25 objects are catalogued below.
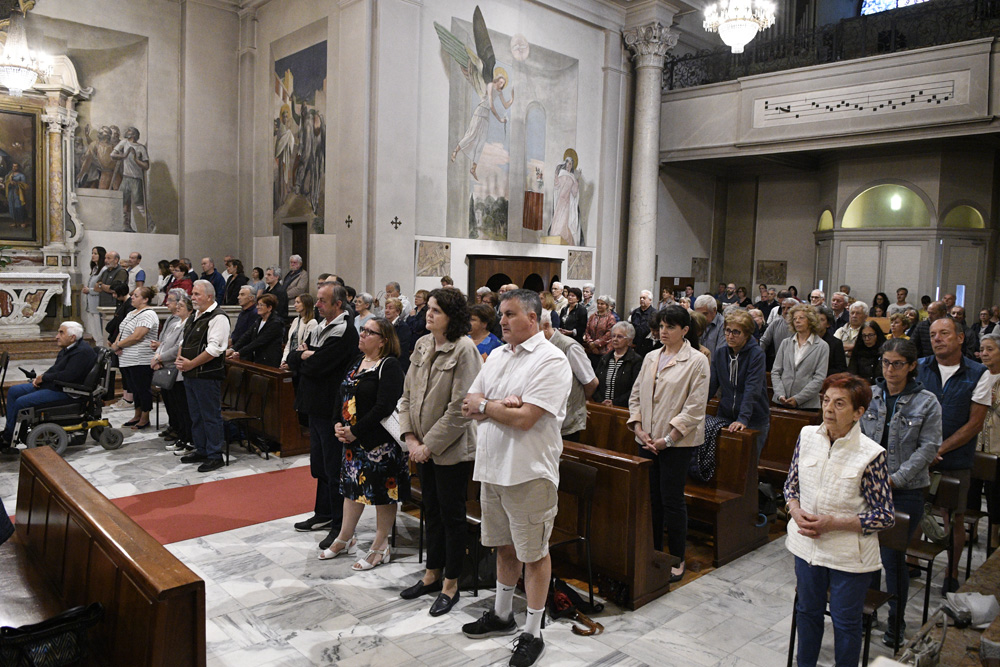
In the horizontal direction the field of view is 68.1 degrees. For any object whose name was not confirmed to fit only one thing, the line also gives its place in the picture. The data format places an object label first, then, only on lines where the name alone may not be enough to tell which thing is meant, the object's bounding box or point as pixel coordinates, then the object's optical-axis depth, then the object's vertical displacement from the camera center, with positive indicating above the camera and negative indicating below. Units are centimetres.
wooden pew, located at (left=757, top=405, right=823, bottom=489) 582 -130
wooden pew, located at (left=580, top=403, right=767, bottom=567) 491 -148
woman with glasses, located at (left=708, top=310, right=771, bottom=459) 501 -68
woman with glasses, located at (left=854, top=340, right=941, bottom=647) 382 -77
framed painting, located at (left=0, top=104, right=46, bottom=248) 1184 +118
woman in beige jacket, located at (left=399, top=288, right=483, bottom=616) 390 -80
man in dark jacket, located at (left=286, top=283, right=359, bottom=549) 492 -82
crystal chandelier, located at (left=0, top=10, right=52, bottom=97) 1058 +268
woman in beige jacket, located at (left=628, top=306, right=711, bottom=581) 429 -79
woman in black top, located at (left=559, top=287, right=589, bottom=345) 1048 -72
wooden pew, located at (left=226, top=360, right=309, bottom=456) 730 -157
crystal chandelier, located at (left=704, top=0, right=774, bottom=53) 1138 +403
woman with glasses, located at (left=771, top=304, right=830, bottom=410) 586 -66
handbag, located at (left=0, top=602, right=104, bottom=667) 242 -131
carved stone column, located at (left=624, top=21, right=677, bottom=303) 1498 +265
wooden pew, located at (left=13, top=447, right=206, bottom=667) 237 -118
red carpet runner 538 -195
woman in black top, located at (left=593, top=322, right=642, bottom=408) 575 -76
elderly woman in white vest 295 -92
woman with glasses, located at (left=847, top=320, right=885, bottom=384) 719 -68
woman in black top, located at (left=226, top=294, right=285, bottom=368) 759 -86
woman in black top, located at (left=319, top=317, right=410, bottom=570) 433 -98
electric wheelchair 671 -155
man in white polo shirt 337 -79
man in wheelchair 684 -112
